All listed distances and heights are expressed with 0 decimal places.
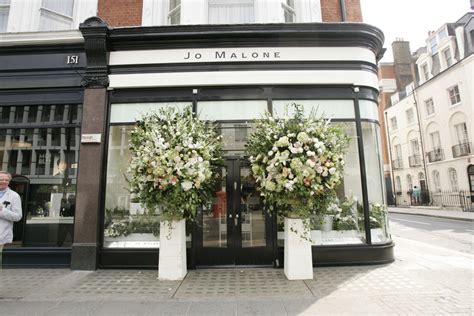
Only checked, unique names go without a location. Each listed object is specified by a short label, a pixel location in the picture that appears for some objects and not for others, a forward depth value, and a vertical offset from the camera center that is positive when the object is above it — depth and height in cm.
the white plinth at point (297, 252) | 604 -103
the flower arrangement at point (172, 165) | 593 +79
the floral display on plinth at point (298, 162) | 575 +78
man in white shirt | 502 -4
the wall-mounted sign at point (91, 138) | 735 +166
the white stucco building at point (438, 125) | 2236 +646
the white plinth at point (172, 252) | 614 -100
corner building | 725 +277
